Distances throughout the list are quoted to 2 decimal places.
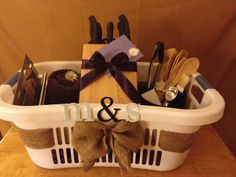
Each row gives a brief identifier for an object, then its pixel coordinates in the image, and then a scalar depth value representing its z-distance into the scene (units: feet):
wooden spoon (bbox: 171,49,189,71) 1.70
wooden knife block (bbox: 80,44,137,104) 1.44
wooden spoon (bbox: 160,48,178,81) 1.74
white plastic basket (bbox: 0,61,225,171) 1.32
